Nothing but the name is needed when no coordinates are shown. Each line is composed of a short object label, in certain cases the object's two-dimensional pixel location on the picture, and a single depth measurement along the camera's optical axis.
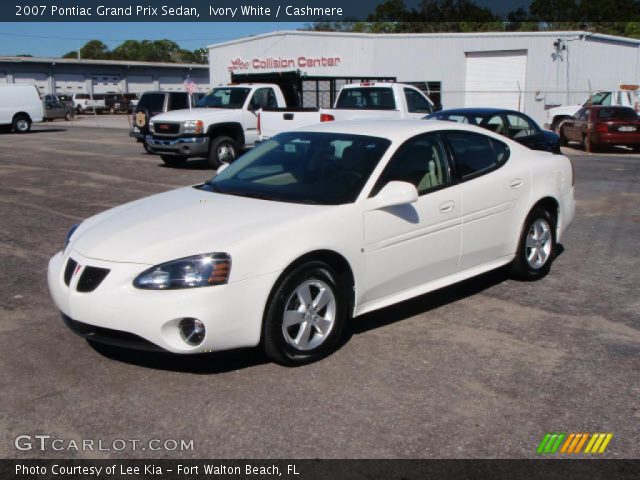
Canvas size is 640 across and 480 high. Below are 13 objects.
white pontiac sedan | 4.32
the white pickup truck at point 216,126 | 16.50
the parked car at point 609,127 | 21.66
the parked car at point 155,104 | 20.39
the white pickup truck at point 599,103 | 26.52
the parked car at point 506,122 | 14.21
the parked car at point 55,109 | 47.44
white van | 32.94
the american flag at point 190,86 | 26.92
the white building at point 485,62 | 35.00
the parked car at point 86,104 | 59.50
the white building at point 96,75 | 60.03
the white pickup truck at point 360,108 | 15.43
